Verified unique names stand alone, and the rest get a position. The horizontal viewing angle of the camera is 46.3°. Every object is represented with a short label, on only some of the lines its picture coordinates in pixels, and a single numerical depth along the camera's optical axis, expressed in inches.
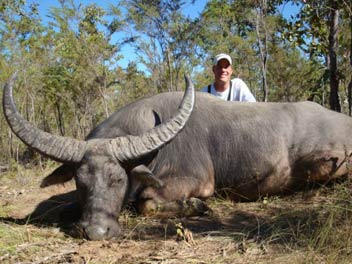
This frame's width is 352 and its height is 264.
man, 286.8
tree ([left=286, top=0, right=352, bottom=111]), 276.7
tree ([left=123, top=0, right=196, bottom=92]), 598.9
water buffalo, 165.2
